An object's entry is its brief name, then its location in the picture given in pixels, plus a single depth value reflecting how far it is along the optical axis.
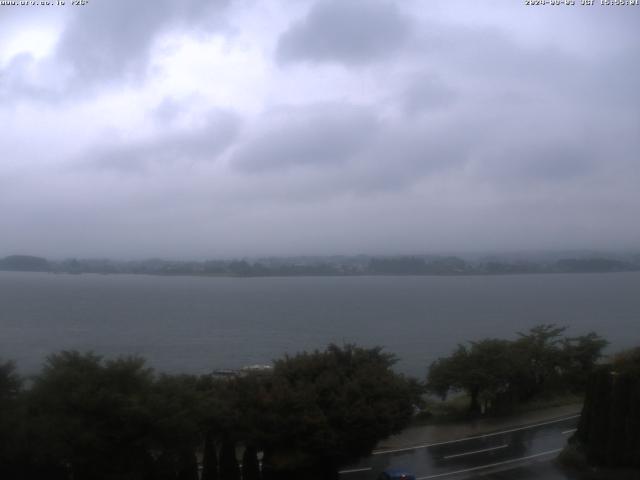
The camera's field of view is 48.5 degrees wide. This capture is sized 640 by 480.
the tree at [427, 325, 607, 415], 24.69
